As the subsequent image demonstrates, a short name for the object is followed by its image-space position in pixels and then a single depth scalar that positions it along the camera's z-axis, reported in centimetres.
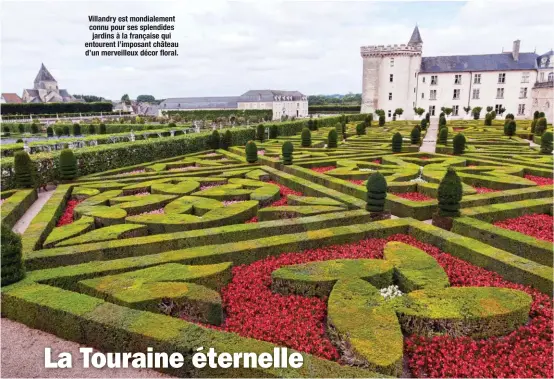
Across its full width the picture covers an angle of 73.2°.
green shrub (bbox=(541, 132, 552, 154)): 2053
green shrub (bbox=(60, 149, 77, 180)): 1590
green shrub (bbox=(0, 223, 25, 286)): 660
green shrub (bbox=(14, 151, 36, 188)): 1447
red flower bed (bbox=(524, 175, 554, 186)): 1481
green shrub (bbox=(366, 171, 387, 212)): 1078
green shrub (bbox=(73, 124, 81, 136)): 4493
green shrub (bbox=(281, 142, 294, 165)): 1831
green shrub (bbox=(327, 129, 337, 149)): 2470
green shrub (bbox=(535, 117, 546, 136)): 2922
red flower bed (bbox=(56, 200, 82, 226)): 1116
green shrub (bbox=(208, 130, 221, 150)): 2582
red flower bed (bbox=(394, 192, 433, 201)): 1303
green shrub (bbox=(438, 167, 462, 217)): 1002
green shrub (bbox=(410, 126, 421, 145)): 2479
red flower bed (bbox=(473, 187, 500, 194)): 1394
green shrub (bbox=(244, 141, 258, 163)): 1961
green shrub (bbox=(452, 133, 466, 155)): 2053
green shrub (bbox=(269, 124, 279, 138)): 3238
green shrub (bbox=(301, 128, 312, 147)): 2569
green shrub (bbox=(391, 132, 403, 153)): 2184
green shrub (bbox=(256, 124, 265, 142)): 2958
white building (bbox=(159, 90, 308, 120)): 9407
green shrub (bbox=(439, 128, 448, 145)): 2380
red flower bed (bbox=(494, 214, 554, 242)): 990
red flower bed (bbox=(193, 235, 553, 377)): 521
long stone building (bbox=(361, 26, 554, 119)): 5625
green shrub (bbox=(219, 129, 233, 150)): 2643
